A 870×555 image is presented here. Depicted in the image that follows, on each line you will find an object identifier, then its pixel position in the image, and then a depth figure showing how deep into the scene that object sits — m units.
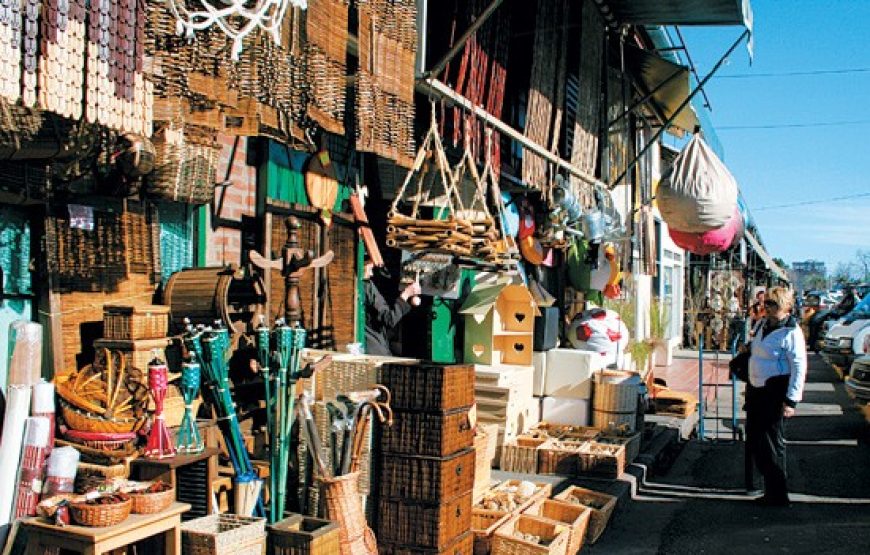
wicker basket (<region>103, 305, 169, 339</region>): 4.71
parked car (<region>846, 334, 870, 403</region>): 10.97
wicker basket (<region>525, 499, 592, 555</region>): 6.37
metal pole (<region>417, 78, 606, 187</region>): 7.20
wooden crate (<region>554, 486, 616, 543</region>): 6.71
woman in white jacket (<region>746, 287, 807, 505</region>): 7.69
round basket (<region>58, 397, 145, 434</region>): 4.34
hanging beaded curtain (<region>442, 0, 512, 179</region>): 8.48
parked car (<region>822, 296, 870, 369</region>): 17.06
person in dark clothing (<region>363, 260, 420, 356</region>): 8.26
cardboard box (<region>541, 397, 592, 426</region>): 9.77
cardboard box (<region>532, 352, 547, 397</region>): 9.80
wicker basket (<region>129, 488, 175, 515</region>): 3.90
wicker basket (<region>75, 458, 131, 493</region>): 4.21
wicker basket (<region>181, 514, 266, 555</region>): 4.17
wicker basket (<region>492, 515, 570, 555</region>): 5.68
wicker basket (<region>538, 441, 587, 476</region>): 8.17
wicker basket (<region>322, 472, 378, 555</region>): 4.84
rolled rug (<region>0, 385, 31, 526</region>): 3.97
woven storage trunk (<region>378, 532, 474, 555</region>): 5.23
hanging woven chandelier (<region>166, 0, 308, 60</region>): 4.31
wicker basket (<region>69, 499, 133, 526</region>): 3.65
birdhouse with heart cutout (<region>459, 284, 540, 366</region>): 9.53
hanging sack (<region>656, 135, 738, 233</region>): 9.15
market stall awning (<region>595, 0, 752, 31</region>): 11.23
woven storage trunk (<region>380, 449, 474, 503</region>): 5.19
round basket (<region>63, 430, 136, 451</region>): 4.33
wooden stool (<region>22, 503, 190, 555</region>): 3.59
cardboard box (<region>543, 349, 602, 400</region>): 9.77
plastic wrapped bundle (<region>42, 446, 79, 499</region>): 4.03
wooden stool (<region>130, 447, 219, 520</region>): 4.68
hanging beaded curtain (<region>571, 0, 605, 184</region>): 11.66
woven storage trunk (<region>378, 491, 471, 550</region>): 5.20
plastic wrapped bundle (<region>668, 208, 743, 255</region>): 9.43
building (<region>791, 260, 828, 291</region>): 109.31
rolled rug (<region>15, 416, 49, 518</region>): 4.02
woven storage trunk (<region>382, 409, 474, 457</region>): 5.18
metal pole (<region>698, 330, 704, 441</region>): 11.18
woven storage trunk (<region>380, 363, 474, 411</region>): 5.20
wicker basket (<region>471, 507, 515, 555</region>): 5.95
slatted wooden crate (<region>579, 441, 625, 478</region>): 8.02
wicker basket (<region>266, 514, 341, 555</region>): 4.49
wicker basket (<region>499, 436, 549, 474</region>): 8.29
